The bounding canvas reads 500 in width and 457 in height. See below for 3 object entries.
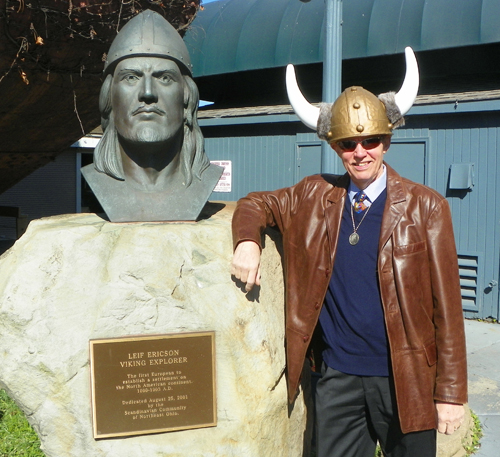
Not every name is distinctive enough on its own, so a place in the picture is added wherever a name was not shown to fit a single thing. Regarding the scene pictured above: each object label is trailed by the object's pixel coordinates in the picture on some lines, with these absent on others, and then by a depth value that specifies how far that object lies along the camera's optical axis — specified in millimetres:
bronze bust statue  3129
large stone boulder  2617
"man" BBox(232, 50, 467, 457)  2293
